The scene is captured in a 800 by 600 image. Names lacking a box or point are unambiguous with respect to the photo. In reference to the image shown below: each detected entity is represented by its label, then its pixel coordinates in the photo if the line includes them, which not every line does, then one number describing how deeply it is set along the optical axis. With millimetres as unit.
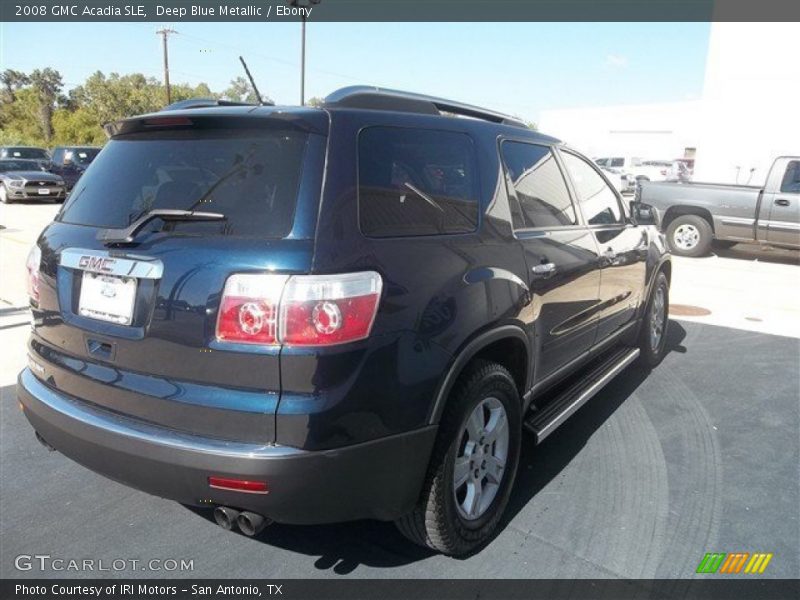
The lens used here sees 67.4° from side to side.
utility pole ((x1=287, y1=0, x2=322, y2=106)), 14312
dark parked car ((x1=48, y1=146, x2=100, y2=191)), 21031
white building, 15141
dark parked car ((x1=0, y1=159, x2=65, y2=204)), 18656
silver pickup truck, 10531
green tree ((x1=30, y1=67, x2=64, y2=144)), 58031
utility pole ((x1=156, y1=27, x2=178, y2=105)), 42219
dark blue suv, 1930
